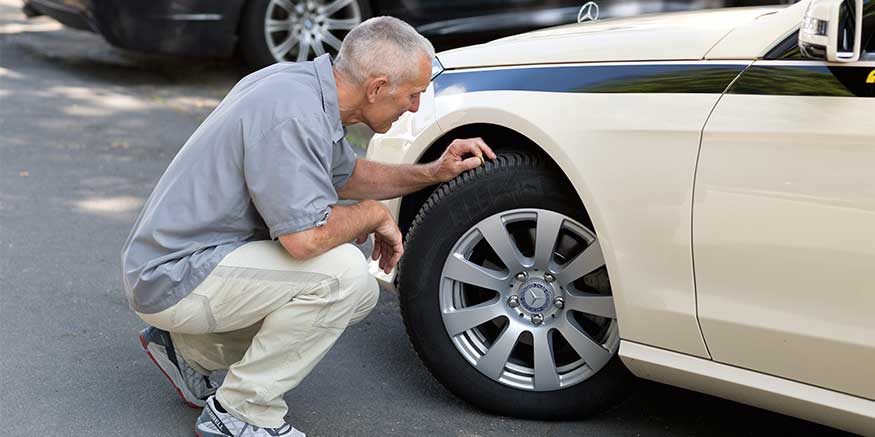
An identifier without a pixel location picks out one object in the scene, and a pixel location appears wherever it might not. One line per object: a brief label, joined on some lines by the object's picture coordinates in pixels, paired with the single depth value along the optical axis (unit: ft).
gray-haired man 9.86
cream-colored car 9.11
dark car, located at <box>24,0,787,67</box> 23.86
